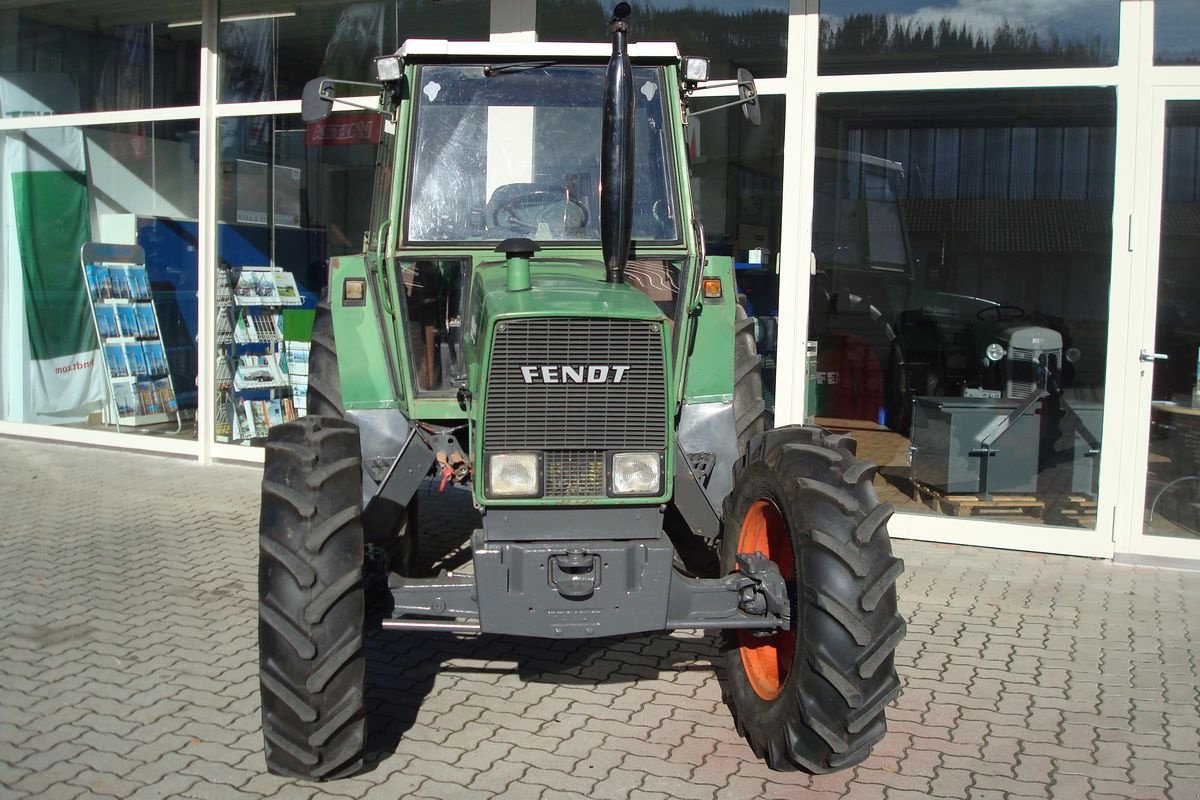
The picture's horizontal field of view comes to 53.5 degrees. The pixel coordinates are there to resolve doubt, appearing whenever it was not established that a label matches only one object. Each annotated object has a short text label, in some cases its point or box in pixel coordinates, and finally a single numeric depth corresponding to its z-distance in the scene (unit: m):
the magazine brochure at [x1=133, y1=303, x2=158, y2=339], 10.12
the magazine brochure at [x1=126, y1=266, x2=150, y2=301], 10.17
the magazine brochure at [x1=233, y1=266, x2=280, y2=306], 9.61
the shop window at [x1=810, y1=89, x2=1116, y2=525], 6.96
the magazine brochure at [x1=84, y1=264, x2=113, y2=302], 10.16
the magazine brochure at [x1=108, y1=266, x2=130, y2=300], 10.16
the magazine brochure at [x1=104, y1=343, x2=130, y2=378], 10.10
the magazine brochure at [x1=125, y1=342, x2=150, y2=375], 10.10
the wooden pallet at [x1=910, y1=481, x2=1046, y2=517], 7.13
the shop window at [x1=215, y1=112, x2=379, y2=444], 9.50
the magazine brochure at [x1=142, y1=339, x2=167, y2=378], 10.12
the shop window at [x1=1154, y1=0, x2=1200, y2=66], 6.60
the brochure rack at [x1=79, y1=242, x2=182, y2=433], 10.09
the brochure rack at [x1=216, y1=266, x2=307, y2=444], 9.59
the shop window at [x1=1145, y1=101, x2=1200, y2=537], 6.67
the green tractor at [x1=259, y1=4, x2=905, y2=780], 3.73
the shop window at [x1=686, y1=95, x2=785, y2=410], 7.56
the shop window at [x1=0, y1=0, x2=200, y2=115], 9.77
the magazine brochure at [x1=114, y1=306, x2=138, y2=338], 10.11
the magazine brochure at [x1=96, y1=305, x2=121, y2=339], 10.12
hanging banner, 10.48
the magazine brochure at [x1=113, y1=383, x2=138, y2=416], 10.10
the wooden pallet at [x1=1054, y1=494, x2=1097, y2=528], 6.92
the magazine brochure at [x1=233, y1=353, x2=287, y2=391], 9.60
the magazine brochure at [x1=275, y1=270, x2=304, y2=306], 9.61
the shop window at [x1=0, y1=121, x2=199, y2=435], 9.98
